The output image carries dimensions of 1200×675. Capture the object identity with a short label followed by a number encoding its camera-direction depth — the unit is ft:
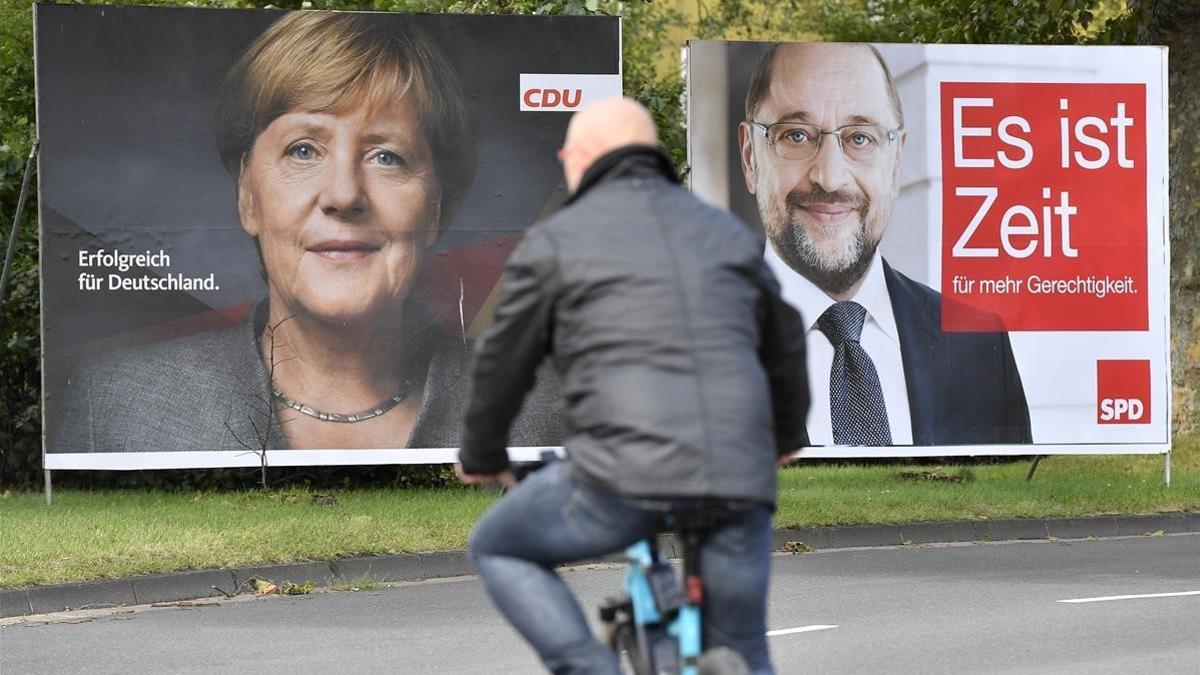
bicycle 24.40
